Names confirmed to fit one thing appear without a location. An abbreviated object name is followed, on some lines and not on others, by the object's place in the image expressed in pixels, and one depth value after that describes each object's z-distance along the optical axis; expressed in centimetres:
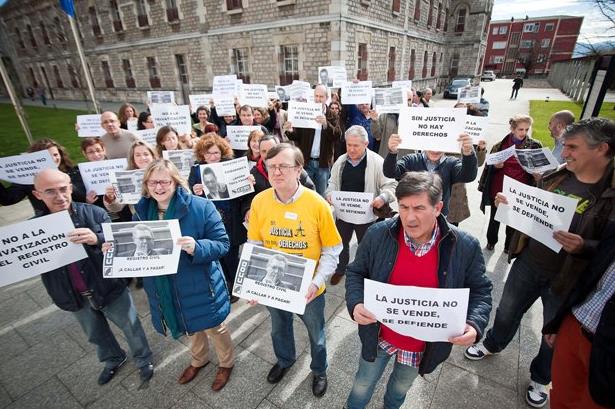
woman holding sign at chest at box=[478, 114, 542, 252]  380
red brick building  5341
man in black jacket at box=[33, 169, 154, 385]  225
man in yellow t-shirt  215
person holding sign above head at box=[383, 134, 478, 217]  288
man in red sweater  162
